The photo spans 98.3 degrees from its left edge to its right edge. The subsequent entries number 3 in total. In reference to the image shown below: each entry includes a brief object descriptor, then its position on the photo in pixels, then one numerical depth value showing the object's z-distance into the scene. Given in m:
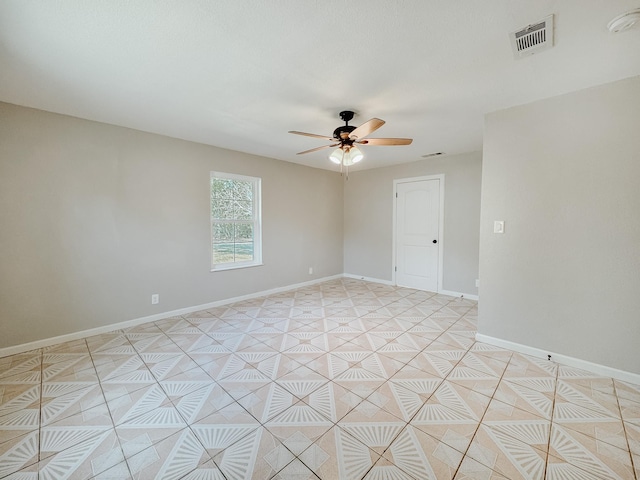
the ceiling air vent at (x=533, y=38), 1.60
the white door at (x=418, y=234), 4.95
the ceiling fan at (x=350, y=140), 2.54
